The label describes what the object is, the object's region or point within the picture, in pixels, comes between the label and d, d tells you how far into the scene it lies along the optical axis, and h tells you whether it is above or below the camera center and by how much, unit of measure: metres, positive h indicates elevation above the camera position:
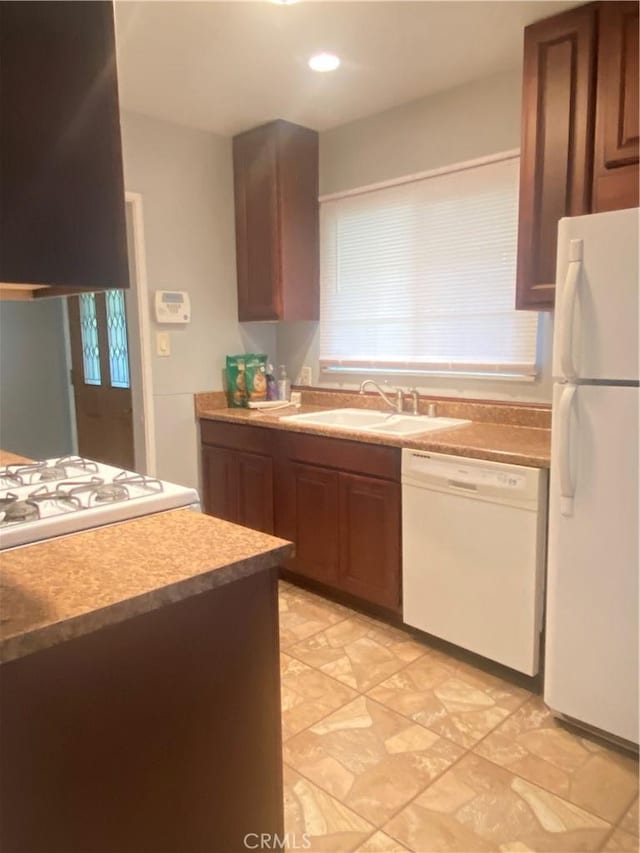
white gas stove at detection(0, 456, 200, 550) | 1.21 -0.34
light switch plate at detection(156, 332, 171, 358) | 3.28 +0.01
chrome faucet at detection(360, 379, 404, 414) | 3.12 -0.30
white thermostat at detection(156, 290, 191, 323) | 3.24 +0.22
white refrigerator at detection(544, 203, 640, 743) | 1.74 -0.39
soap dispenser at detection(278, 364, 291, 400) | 3.66 -0.26
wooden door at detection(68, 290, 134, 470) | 3.90 -0.21
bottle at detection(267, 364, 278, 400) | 3.62 -0.26
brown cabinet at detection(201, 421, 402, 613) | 2.62 -0.75
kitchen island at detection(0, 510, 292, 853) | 0.90 -0.58
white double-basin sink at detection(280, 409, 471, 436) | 2.92 -0.40
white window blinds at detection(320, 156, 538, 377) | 2.73 +0.32
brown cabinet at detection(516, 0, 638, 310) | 2.03 +0.76
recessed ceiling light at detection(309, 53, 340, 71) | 2.43 +1.15
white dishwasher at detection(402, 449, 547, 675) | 2.13 -0.80
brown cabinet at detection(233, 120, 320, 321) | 3.26 +0.69
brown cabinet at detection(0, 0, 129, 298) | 0.80 +0.28
